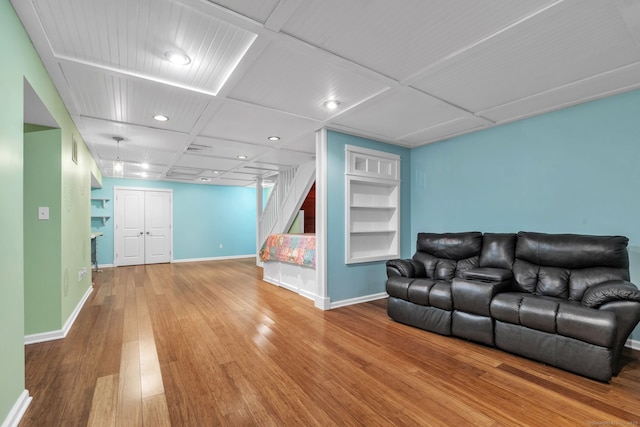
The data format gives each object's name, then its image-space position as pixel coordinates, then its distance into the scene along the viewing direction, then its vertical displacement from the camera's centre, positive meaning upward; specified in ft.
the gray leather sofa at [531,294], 6.77 -2.57
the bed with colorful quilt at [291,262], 14.23 -2.76
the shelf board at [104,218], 23.88 -0.25
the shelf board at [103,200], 23.82 +1.31
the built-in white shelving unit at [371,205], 13.25 +0.41
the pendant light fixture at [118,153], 13.25 +3.63
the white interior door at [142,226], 24.61 -1.08
